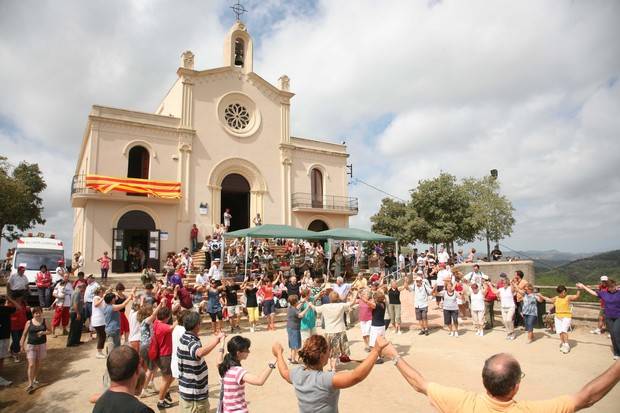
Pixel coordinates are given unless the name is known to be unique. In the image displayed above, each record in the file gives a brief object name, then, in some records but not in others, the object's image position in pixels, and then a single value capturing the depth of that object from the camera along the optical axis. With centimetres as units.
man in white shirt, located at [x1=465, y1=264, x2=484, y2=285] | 1275
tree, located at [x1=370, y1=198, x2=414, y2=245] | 3278
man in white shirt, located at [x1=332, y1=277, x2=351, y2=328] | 1186
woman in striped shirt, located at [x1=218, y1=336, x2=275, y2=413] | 360
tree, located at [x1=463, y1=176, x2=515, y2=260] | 3200
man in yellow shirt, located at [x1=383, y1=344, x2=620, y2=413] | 211
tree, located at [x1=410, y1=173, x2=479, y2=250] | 2642
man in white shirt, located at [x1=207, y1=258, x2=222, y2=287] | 1418
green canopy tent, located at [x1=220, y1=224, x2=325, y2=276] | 1559
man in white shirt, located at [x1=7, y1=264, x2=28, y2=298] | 1073
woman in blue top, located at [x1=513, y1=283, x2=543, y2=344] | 1001
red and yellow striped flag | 1887
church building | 1952
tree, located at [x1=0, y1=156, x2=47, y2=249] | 2180
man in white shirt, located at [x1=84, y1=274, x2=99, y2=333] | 1024
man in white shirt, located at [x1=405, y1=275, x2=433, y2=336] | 1118
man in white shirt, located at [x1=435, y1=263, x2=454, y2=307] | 1348
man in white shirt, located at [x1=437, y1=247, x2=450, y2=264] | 1834
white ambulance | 1445
